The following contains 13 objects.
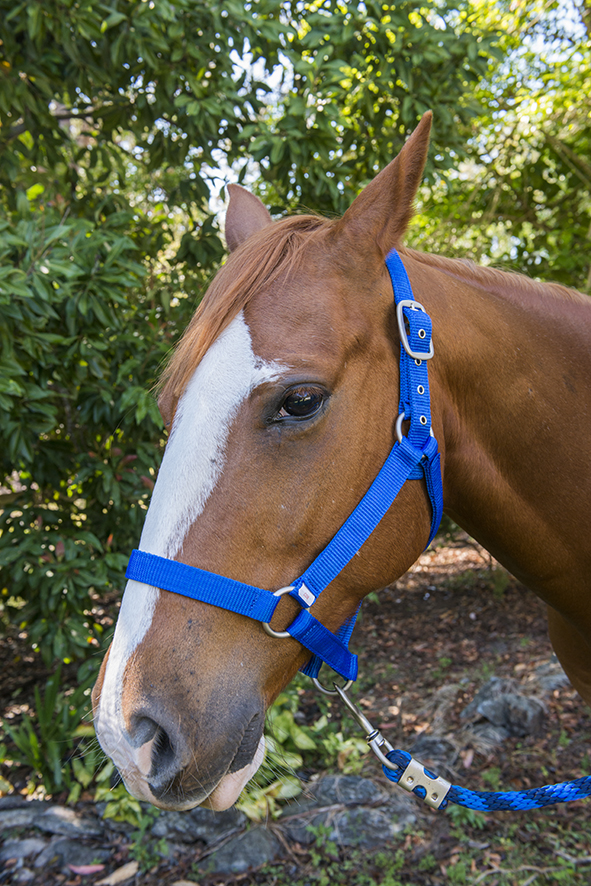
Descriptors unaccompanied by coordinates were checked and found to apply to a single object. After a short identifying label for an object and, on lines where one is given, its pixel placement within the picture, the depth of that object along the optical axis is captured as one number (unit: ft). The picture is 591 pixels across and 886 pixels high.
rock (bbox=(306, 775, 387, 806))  9.34
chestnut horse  3.58
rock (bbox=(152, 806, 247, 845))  8.72
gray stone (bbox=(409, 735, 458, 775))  10.17
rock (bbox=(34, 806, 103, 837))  8.68
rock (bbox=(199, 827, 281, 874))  8.20
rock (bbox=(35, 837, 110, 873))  8.19
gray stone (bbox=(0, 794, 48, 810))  9.07
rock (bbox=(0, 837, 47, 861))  8.24
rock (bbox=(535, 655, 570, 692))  12.28
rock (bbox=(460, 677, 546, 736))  10.96
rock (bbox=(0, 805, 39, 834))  8.68
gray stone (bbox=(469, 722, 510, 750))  10.69
